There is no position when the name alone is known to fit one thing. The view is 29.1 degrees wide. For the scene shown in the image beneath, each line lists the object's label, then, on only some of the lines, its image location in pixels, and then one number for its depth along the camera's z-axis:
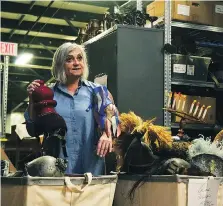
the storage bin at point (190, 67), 3.40
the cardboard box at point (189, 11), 3.38
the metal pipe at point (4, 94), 4.40
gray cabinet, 3.01
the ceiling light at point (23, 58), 9.06
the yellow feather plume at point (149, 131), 2.24
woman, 2.25
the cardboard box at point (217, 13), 3.58
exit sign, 4.58
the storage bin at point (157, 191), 1.95
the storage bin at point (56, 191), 1.81
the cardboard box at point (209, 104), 3.53
